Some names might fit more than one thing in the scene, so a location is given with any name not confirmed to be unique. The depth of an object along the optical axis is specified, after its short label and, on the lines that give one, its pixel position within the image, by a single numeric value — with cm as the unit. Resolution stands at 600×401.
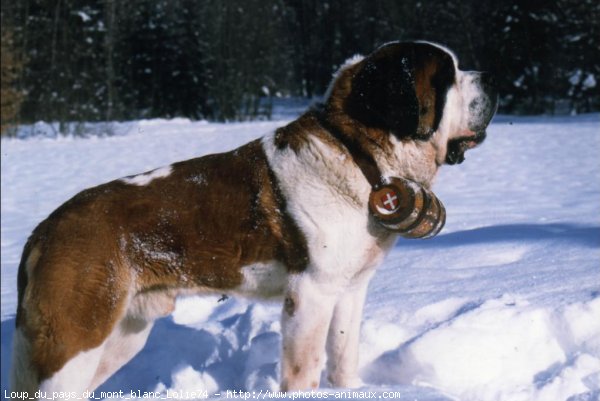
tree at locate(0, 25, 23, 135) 2267
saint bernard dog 287
